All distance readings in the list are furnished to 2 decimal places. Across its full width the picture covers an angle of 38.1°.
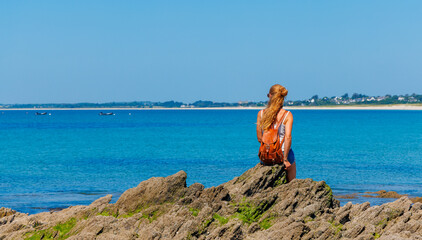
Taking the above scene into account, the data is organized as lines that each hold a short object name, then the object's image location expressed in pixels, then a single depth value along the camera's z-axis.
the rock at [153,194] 14.97
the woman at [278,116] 13.88
